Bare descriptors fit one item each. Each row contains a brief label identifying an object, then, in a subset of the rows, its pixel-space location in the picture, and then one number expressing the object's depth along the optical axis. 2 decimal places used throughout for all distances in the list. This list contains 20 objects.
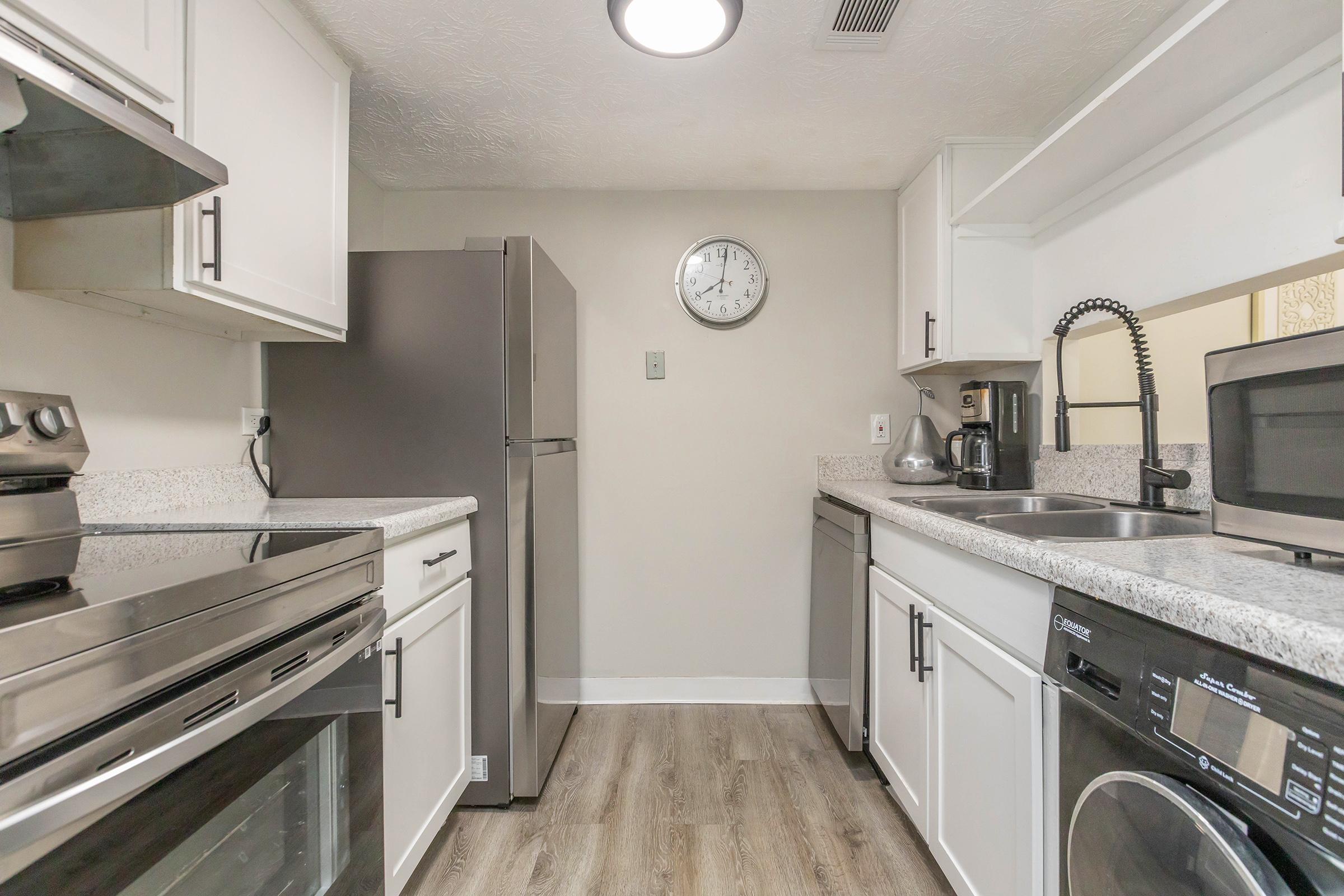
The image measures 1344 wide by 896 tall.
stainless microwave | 0.74
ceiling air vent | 1.46
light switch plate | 2.59
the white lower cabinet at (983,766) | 1.01
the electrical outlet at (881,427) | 2.62
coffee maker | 2.02
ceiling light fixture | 1.40
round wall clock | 2.58
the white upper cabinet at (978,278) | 2.14
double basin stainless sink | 1.42
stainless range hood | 0.77
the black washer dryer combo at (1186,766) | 0.54
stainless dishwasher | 1.96
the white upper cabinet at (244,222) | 1.15
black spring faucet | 1.44
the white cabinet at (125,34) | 0.90
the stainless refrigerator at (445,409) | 1.75
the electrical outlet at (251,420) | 1.73
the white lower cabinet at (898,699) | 1.52
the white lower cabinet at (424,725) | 1.30
